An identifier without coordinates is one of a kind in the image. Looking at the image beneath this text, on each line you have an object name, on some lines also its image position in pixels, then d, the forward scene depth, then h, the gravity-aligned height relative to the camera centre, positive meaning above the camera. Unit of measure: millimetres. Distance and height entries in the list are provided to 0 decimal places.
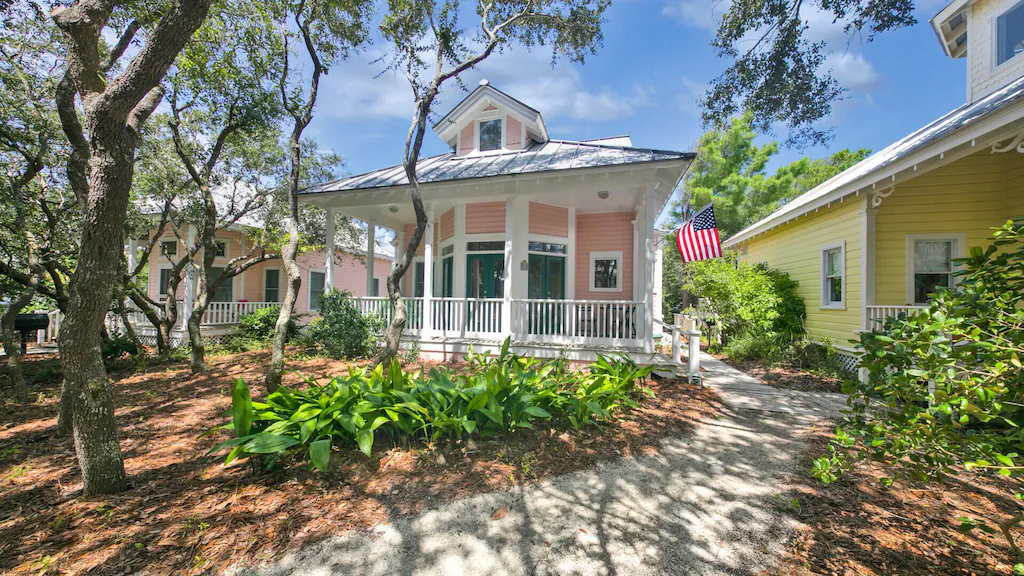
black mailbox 9750 -957
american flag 8805 +1279
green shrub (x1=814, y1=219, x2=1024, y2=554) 1761 -434
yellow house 6129 +1625
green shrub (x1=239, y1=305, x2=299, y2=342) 10734 -1070
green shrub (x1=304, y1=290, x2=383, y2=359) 8008 -894
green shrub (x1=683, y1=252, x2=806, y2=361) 9102 -396
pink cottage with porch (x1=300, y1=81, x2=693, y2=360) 7168 +1622
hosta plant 2801 -1094
